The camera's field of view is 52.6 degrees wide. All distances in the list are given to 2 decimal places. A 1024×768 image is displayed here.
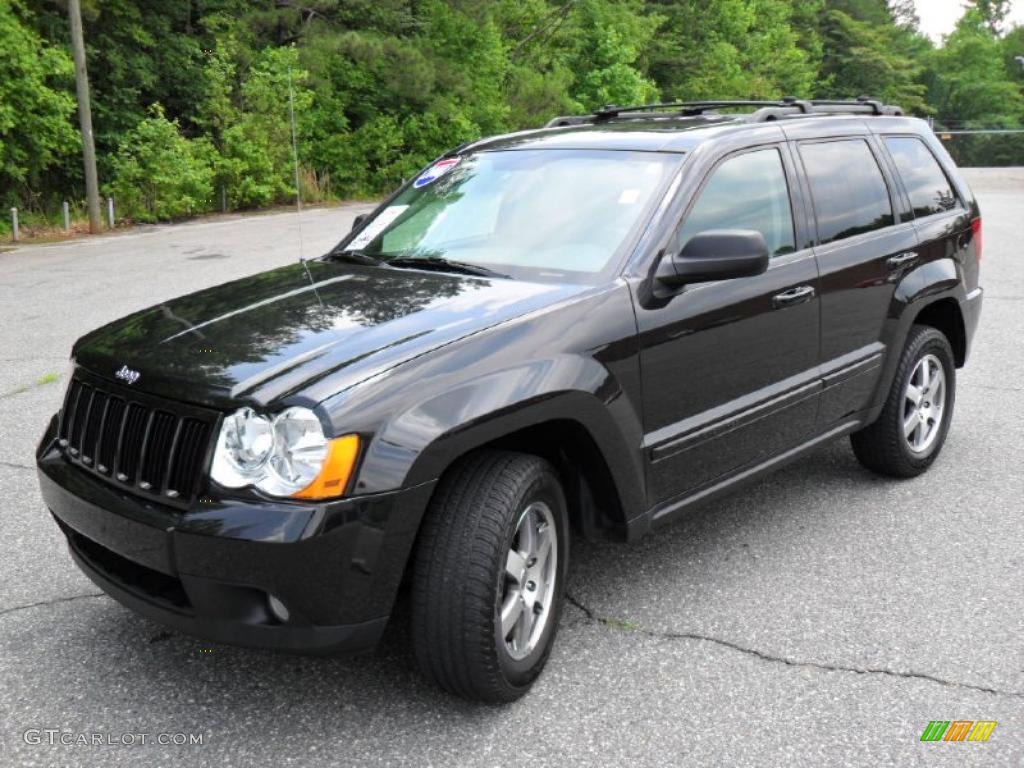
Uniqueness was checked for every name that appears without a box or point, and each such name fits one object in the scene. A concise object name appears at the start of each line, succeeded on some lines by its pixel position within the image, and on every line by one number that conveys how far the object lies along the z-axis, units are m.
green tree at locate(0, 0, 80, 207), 19.52
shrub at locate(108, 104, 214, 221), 23.23
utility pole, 20.72
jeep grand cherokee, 2.72
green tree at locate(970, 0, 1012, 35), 106.81
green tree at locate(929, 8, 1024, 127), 83.31
